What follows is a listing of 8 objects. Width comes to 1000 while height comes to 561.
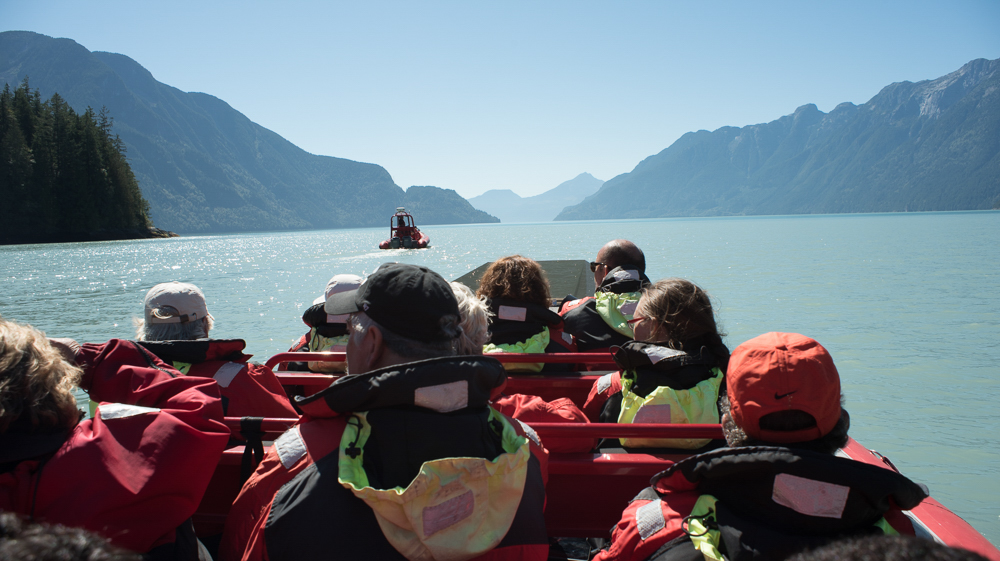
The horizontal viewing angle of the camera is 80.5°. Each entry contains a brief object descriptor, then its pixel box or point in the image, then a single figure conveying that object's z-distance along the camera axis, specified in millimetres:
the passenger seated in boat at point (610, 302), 4198
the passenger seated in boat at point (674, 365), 2361
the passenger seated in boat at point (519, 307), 3871
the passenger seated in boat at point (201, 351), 2461
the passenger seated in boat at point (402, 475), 1287
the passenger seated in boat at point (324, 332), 3982
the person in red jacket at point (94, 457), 1277
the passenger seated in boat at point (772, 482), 1271
